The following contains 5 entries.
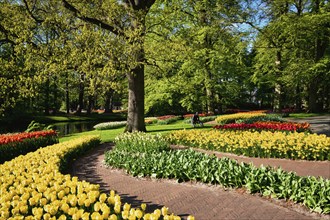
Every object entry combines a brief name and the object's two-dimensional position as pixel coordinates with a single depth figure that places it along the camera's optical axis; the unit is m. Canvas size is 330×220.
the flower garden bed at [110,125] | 28.69
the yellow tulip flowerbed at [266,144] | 10.19
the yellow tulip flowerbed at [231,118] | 23.41
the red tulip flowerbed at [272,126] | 14.67
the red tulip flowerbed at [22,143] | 12.21
